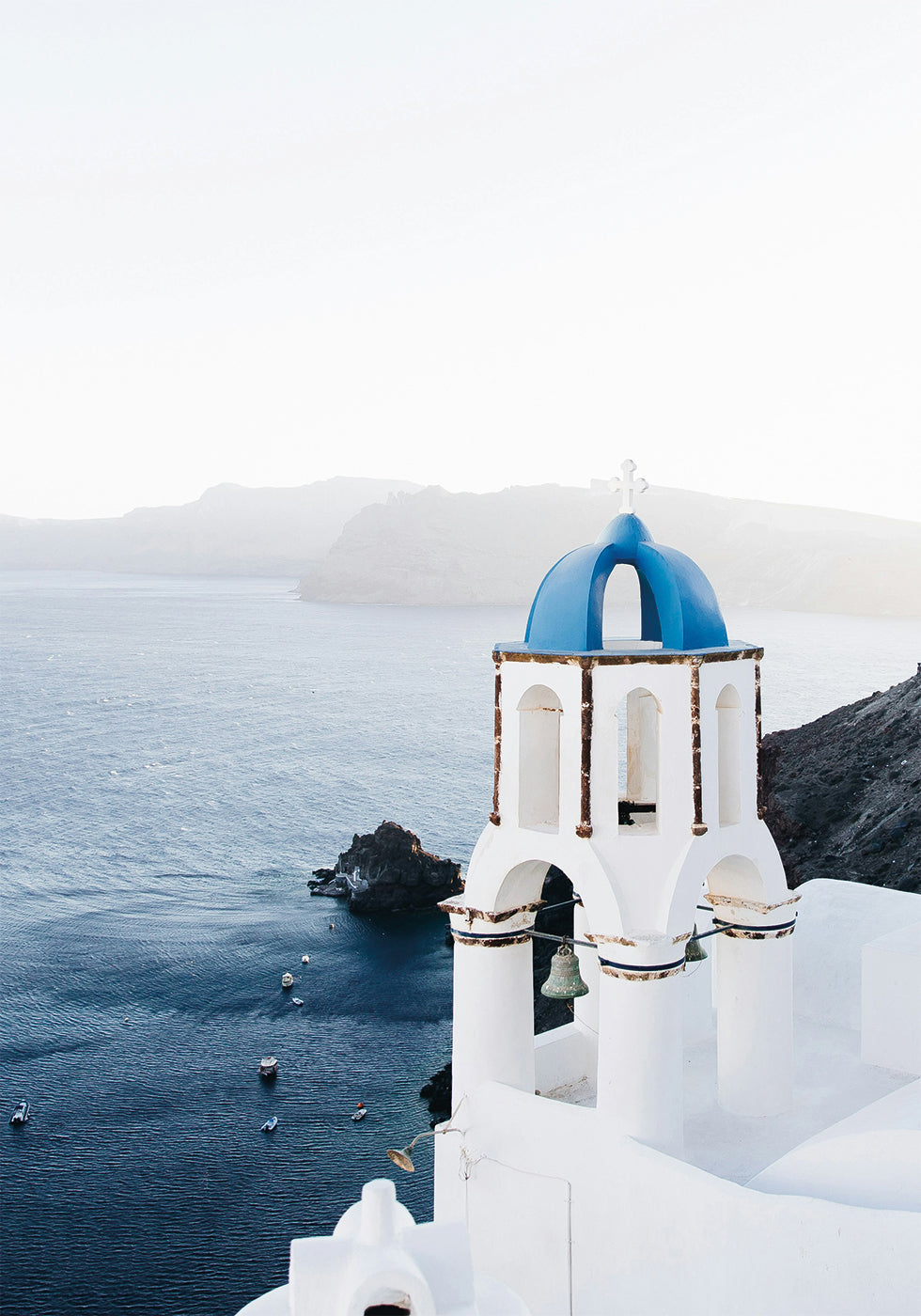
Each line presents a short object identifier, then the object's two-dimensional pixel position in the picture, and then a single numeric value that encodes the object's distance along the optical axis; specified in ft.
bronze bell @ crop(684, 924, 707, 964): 34.55
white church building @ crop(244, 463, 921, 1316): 25.77
